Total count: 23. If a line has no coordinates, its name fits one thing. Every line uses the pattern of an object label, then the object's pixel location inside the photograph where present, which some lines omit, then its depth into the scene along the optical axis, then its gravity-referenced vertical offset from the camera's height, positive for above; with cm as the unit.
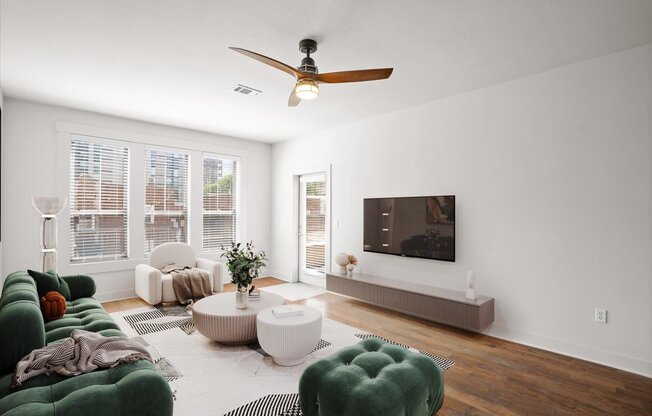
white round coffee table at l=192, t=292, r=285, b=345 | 320 -104
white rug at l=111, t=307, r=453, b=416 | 236 -131
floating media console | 362 -104
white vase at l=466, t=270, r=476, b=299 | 378 -81
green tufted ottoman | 173 -93
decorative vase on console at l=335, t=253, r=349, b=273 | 517 -72
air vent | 393 +145
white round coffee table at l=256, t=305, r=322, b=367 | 283 -104
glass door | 612 -28
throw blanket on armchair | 475 -100
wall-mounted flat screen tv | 419 -18
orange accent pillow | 272 -74
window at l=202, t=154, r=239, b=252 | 631 +22
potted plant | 337 -57
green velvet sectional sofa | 149 -82
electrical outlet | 310 -93
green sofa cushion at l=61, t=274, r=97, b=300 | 352 -76
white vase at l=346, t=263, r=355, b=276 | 508 -82
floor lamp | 410 -17
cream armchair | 461 -84
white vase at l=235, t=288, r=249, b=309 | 342 -86
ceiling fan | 259 +106
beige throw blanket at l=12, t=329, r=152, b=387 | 175 -79
